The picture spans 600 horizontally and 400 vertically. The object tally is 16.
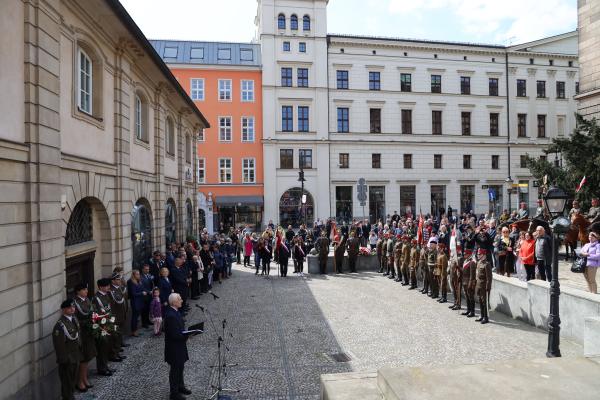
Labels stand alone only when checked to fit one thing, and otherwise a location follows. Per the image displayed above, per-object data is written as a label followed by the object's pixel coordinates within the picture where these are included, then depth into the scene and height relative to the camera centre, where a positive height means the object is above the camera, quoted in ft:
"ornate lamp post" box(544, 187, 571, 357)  26.02 -5.54
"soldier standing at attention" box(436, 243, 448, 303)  44.14 -6.48
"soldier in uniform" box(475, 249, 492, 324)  36.94 -6.46
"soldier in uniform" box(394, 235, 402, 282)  55.88 -6.75
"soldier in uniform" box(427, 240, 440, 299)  46.44 -6.83
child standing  36.06 -8.60
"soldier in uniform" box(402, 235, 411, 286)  53.36 -6.77
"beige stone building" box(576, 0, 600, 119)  74.74 +26.31
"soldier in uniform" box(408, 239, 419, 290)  51.44 -7.03
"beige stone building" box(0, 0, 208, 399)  21.63 +3.13
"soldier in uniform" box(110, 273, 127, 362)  30.42 -7.40
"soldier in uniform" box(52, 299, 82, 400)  23.15 -7.55
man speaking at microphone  24.06 -8.07
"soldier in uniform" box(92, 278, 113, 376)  27.99 -8.78
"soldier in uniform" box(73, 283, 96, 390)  25.88 -7.63
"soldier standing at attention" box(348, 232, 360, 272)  64.90 -6.67
